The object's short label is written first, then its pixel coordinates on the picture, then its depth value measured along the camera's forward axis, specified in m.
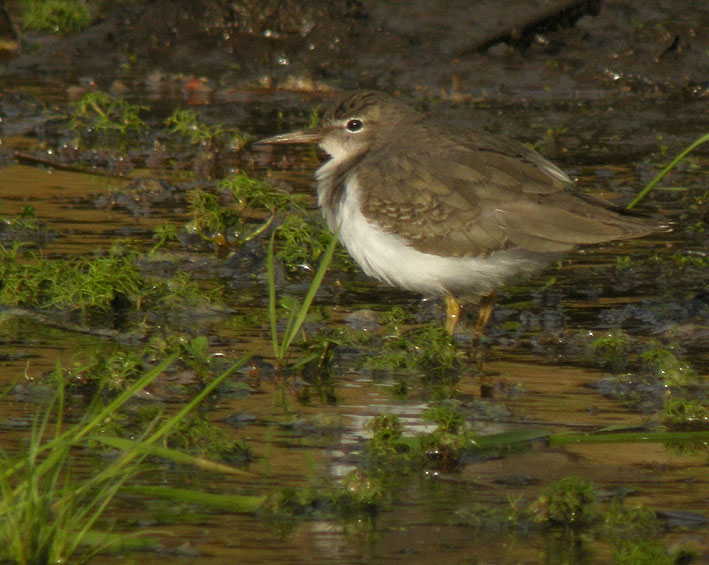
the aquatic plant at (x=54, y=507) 7.63
